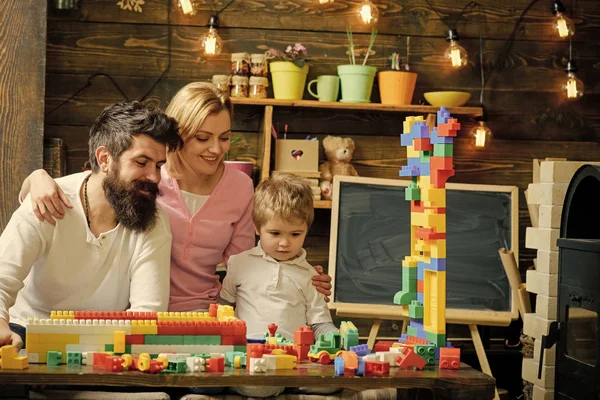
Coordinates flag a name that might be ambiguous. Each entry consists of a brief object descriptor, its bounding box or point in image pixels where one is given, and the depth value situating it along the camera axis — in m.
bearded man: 2.39
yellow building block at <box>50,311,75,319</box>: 1.96
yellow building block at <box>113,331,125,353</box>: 1.90
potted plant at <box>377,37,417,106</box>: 4.06
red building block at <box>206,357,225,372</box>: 1.85
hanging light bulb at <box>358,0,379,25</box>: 4.04
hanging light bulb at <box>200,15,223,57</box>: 3.94
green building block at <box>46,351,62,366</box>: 1.84
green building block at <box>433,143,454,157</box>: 2.02
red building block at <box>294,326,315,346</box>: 2.01
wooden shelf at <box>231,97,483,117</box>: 3.98
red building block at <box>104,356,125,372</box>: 1.81
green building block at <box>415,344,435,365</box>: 1.99
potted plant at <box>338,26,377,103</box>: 4.02
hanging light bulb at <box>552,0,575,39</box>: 4.19
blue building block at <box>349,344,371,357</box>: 2.01
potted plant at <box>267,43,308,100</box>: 4.02
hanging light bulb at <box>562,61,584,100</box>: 4.21
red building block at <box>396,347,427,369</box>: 1.96
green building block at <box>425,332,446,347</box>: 2.01
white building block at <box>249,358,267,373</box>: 1.85
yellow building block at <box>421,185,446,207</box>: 2.06
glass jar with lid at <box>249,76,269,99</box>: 4.02
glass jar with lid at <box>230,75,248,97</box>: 4.00
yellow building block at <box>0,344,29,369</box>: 1.79
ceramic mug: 4.05
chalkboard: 3.90
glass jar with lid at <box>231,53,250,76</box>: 4.00
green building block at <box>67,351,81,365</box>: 1.85
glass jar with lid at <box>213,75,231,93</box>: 3.98
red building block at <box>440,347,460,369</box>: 1.98
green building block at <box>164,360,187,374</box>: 1.82
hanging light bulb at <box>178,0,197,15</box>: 3.94
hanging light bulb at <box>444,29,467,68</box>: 4.09
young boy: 2.64
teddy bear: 4.10
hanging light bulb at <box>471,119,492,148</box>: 4.20
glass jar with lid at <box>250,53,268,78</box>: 4.03
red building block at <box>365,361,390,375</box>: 1.90
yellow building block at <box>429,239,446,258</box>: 2.04
